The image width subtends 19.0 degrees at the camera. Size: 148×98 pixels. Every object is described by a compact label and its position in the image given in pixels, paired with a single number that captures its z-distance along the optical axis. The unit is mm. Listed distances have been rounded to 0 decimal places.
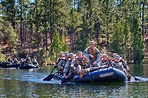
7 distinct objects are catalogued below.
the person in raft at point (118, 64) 30062
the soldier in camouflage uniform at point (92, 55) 30109
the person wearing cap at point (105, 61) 29812
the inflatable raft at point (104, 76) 28250
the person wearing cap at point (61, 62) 33562
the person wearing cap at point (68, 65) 30469
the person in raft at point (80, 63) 29112
